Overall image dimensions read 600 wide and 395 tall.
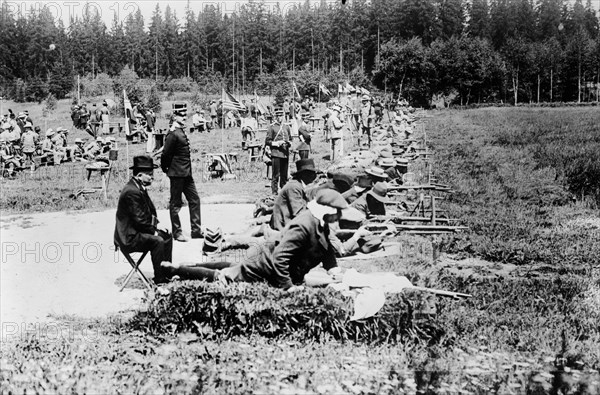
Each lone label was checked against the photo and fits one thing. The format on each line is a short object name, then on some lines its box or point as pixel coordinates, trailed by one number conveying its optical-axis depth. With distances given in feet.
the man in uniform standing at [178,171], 30.50
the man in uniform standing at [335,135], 57.21
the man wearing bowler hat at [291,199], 30.51
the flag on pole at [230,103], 39.22
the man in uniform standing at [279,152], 44.83
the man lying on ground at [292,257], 22.30
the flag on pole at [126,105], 35.50
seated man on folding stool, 25.29
